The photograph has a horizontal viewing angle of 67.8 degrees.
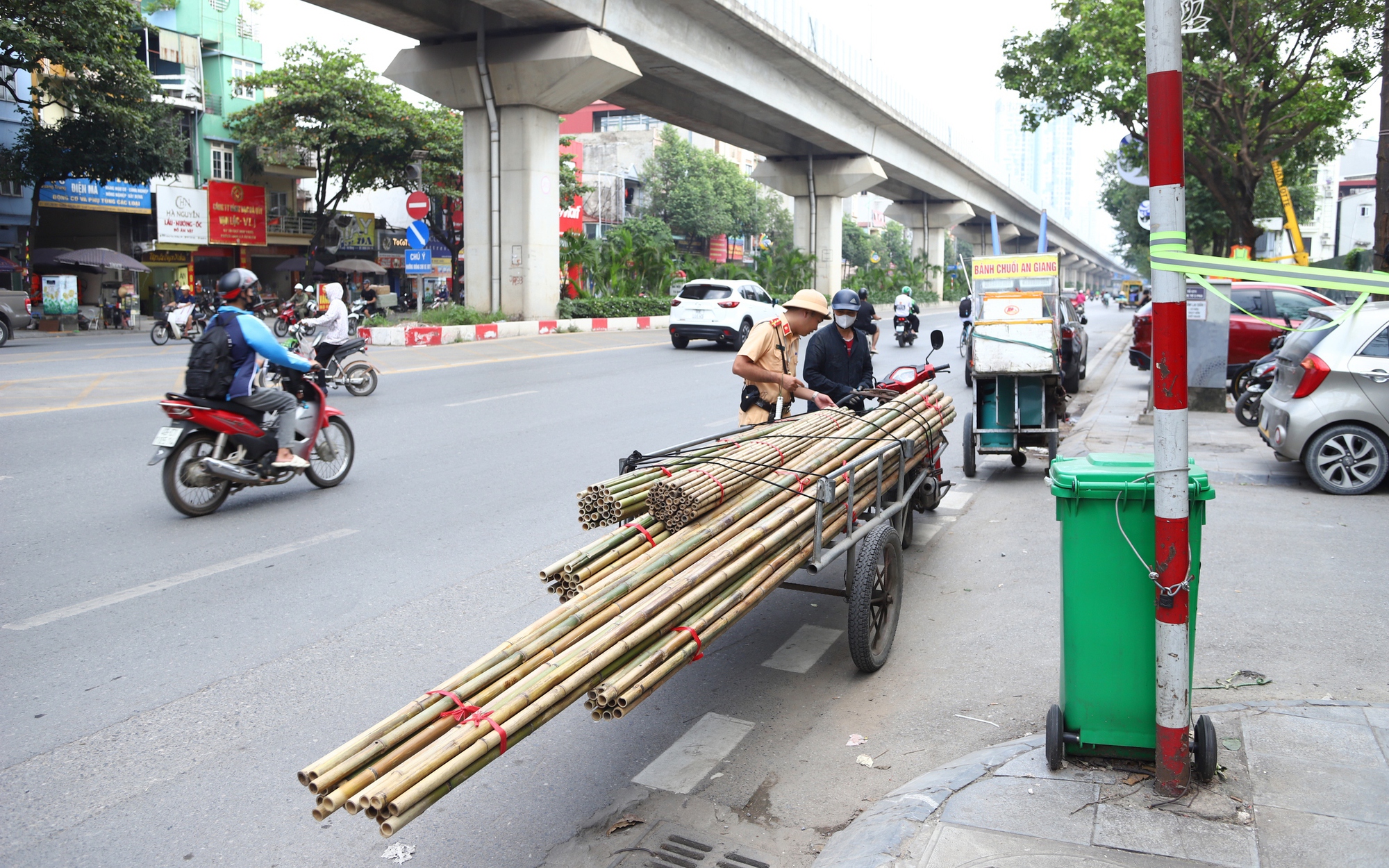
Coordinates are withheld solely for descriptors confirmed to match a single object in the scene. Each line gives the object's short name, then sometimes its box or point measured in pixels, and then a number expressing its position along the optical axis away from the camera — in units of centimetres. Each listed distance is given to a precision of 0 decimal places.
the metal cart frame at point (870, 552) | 446
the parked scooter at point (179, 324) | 2605
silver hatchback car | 834
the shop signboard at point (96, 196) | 3366
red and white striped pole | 312
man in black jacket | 648
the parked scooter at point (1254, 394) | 1216
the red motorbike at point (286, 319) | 2856
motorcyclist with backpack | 748
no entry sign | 2745
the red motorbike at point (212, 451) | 737
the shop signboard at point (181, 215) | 3684
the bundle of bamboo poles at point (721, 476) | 401
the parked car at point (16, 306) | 2610
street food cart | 905
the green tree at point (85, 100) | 2627
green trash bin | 341
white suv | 2302
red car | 1515
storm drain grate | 320
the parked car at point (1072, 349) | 1454
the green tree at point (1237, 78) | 2123
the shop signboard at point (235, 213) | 3916
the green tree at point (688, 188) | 6369
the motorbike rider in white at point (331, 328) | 1389
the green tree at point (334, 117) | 3644
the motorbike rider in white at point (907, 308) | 2395
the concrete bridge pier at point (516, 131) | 2466
